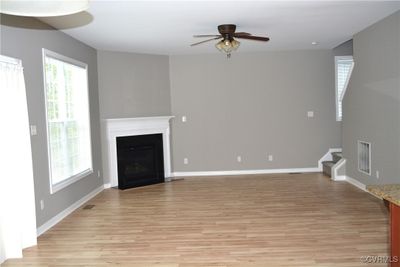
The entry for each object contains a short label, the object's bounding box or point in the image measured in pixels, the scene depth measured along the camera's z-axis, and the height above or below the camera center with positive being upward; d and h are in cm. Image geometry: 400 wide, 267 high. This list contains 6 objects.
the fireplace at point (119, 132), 685 -33
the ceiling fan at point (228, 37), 492 +101
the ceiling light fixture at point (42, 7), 180 +58
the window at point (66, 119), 486 -3
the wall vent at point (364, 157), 579 -83
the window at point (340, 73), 782 +73
